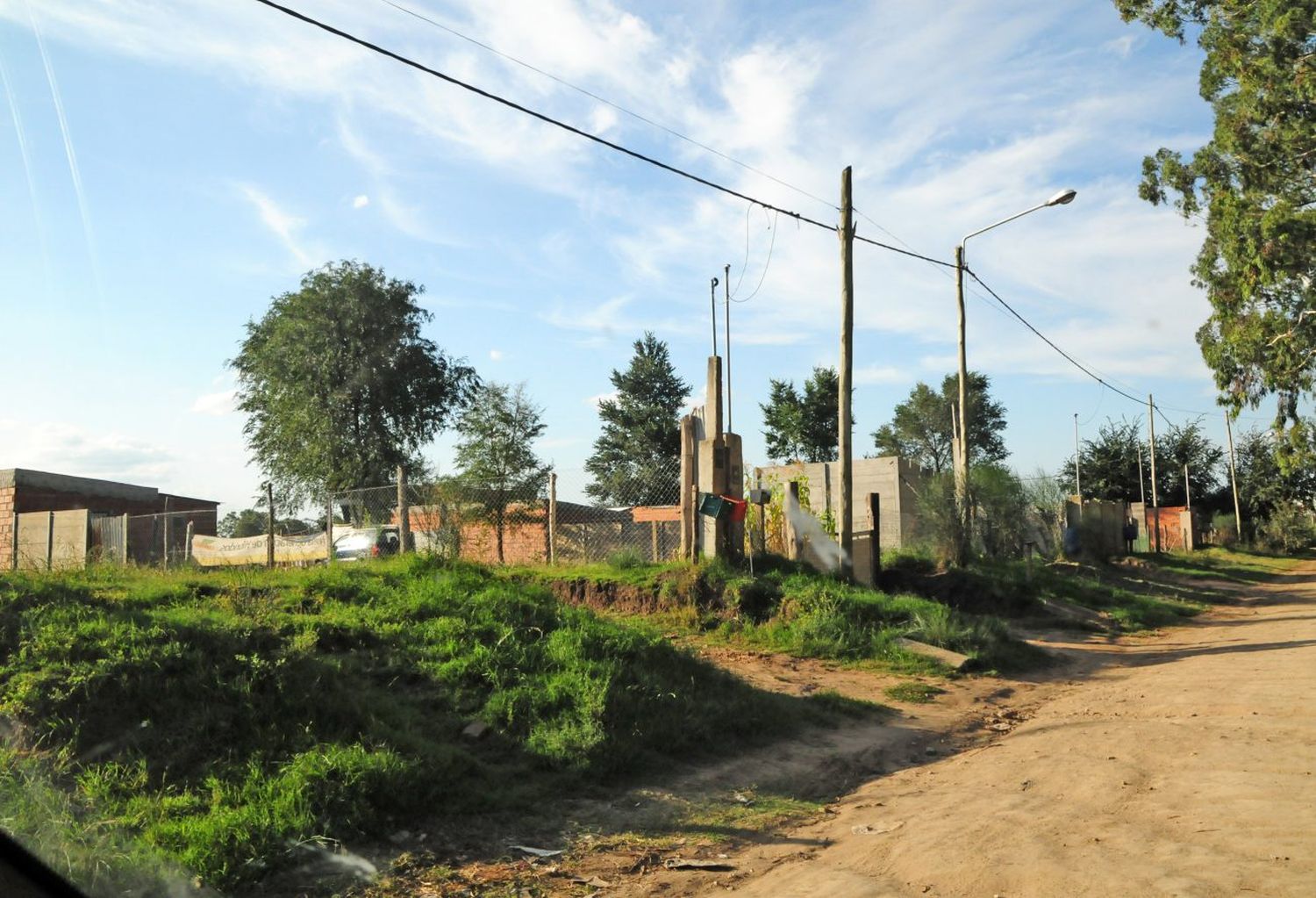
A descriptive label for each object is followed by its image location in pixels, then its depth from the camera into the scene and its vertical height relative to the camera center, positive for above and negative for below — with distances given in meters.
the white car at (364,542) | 17.05 -0.27
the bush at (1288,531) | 44.06 -0.54
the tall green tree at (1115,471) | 51.34 +2.73
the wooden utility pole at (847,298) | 15.67 +3.65
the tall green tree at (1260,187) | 20.30 +7.59
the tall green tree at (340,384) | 33.41 +5.11
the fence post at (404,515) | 14.29 +0.16
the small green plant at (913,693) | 9.78 -1.75
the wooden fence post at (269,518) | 14.65 +0.15
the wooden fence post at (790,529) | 15.64 -0.10
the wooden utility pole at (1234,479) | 47.47 +2.00
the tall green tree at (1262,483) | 48.84 +1.91
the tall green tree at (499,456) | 16.81 +1.77
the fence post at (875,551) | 15.54 -0.47
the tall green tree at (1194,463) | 53.41 +3.15
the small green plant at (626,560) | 14.04 -0.53
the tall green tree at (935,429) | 60.94 +5.91
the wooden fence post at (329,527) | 14.25 +0.00
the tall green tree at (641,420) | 46.50 +5.11
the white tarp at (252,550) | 17.27 -0.42
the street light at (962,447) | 18.18 +1.52
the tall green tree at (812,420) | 48.47 +5.20
